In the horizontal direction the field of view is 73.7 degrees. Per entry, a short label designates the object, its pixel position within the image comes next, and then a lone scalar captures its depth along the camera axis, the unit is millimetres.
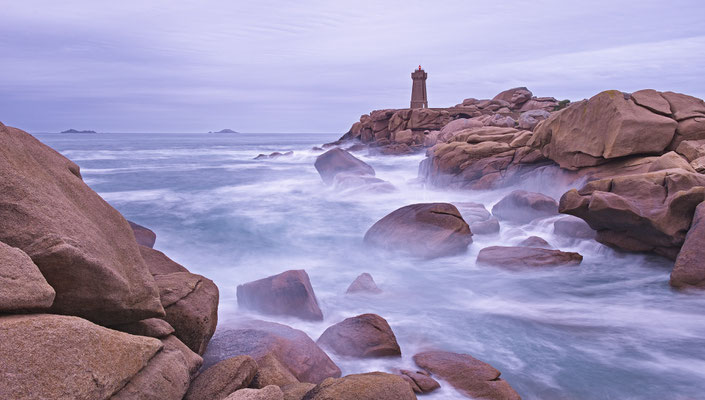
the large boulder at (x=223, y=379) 3250
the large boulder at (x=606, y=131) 10727
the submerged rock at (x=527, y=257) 8820
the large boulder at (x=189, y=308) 3988
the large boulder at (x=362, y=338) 5227
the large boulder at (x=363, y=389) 3123
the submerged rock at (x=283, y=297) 6367
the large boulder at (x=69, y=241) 2920
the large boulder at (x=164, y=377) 2731
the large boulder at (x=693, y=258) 6945
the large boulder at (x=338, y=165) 20469
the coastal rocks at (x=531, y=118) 22719
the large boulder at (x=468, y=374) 4441
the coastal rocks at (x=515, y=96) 41809
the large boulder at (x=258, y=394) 2961
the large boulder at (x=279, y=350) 4242
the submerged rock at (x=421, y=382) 4477
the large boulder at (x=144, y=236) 7648
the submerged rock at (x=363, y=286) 7848
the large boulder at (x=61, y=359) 2172
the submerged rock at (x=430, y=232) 9797
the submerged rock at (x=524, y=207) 11719
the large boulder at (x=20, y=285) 2389
